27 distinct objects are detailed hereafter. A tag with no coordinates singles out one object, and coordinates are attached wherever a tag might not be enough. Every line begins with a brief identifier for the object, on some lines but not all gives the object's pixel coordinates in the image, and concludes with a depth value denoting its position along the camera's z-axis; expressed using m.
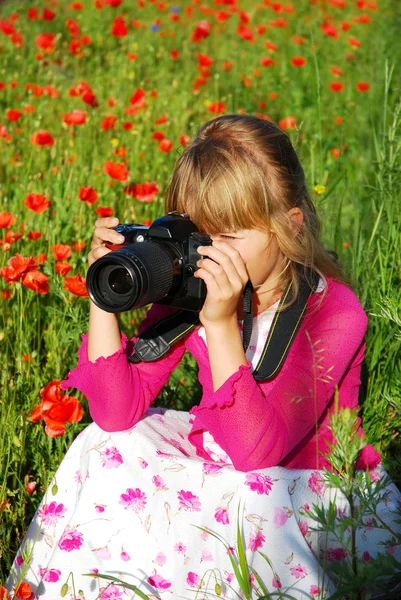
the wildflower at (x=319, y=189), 4.44
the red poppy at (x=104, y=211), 4.13
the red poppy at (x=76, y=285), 3.49
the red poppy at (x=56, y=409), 3.11
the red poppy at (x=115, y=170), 4.56
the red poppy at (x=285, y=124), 5.73
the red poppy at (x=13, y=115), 5.26
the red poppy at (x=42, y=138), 4.80
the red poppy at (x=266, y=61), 7.35
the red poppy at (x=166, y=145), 5.14
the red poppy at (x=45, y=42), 6.64
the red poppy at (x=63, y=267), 3.71
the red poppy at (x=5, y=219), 3.98
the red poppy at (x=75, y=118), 5.07
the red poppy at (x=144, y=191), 4.67
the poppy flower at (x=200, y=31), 7.72
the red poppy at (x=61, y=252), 3.86
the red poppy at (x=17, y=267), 3.54
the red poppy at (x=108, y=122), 5.25
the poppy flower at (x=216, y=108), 5.70
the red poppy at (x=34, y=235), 4.08
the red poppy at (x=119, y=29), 7.22
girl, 2.60
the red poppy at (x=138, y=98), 5.59
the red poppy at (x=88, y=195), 4.11
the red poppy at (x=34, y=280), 3.60
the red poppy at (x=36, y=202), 4.12
